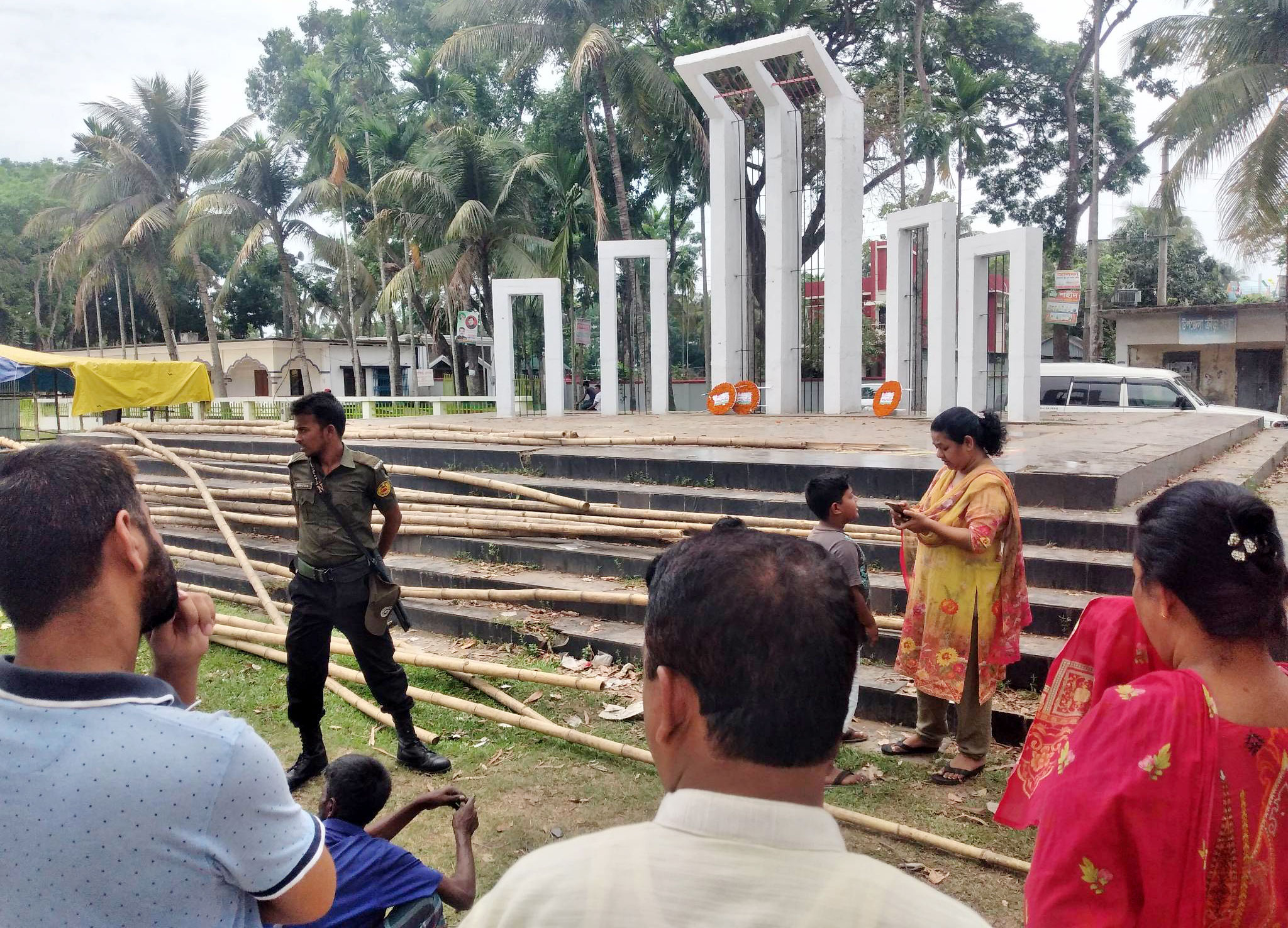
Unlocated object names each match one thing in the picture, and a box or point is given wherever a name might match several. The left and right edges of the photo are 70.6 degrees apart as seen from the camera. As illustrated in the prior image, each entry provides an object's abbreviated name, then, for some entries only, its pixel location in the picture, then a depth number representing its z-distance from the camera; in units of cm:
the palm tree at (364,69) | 2642
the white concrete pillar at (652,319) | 1551
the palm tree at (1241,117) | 1659
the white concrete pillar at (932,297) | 1260
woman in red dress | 143
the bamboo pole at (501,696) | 461
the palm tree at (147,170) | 2708
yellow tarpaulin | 1562
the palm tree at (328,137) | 2495
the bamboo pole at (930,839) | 317
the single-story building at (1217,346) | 2277
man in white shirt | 89
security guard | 402
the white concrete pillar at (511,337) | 1538
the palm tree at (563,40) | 1958
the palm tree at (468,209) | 2216
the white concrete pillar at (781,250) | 1416
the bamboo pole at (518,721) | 410
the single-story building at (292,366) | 3241
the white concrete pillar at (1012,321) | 1166
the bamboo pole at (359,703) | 462
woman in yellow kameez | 369
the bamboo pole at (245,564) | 484
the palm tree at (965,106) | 2209
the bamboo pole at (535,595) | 553
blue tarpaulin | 1634
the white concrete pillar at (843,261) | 1332
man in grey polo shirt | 117
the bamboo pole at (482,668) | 470
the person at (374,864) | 220
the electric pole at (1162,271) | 2351
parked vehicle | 1463
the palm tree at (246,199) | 2498
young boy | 376
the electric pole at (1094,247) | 2031
